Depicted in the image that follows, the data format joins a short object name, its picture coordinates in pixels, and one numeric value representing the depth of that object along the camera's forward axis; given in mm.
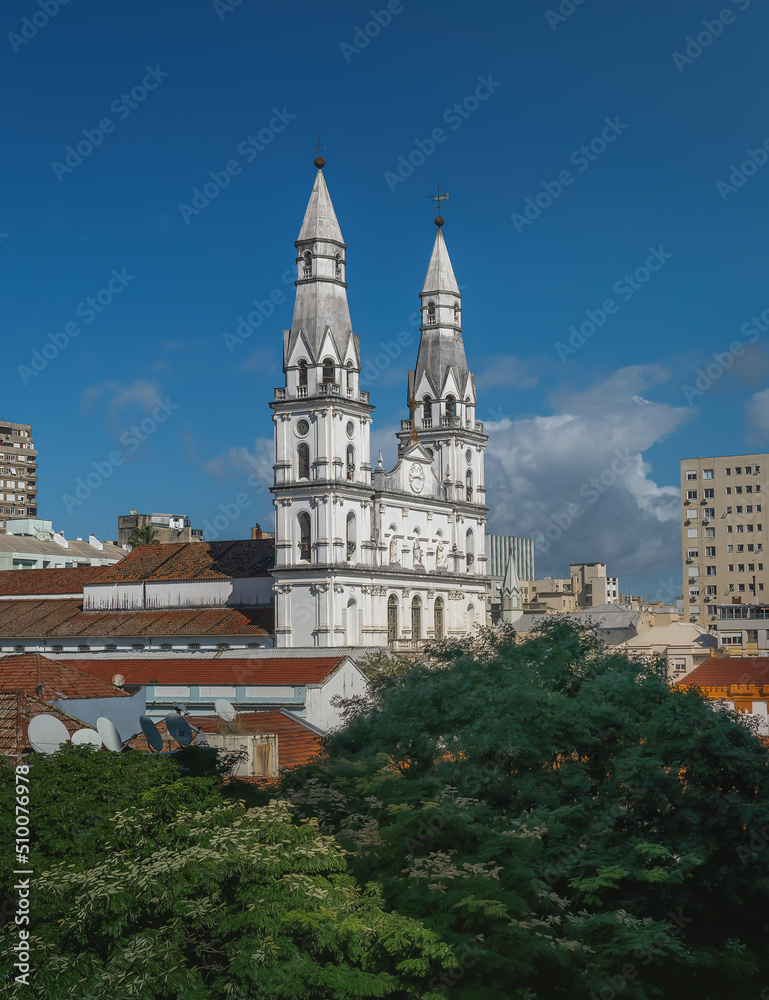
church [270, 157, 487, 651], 73312
